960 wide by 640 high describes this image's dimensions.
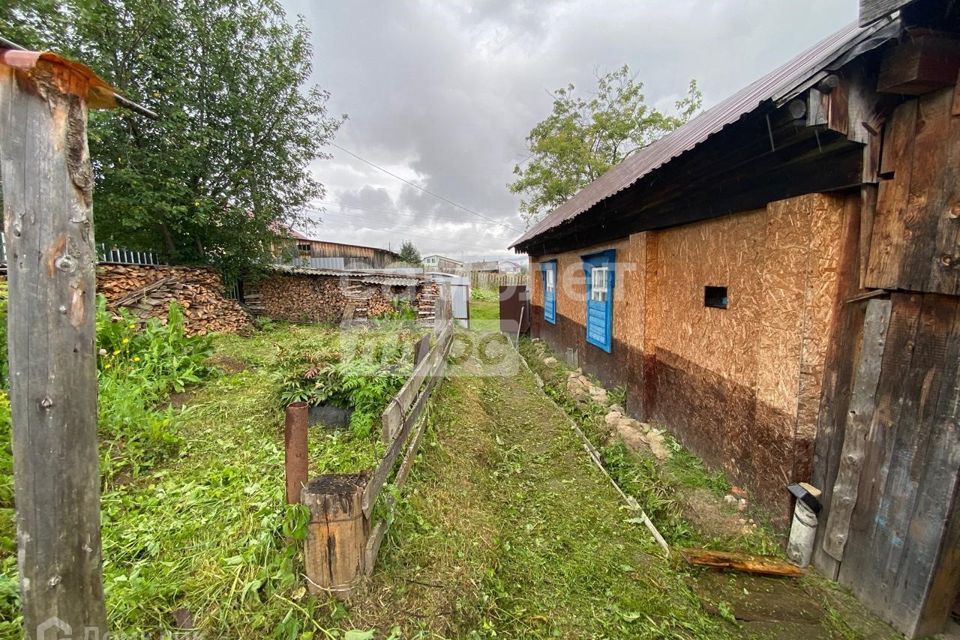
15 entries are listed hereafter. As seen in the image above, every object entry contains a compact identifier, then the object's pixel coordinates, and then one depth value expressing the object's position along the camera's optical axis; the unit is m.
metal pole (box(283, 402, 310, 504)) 1.83
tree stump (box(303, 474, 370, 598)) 1.76
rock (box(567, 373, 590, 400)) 5.75
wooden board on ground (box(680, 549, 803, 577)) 2.46
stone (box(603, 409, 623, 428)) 4.75
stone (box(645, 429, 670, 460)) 3.94
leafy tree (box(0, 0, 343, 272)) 8.27
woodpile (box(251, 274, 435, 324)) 12.23
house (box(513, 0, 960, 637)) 1.83
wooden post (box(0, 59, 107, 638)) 1.14
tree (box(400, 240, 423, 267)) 38.96
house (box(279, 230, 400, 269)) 24.61
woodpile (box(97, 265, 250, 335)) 8.01
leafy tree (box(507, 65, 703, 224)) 19.22
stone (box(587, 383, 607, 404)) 5.48
